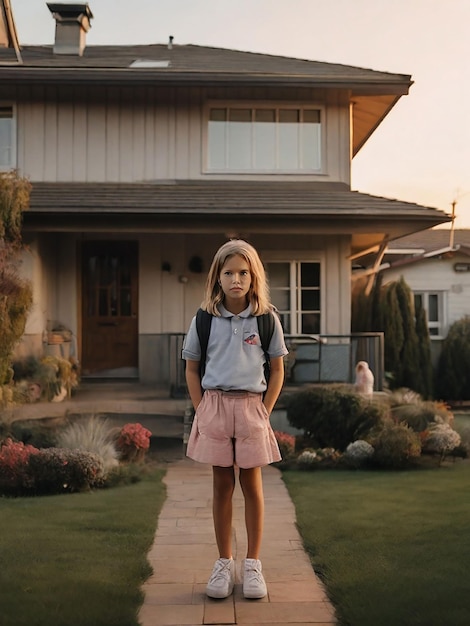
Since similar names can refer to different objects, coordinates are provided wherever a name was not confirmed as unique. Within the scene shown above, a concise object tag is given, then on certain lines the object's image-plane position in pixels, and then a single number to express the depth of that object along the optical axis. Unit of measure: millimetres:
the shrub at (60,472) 7414
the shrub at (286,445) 9230
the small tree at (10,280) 9656
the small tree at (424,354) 16281
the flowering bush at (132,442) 8992
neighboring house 18969
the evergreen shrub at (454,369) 16594
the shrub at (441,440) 9156
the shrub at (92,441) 8211
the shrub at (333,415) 9570
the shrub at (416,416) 10000
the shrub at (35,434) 8867
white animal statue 10973
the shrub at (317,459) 8836
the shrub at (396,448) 8664
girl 4203
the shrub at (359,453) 8805
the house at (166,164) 12930
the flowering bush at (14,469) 7441
